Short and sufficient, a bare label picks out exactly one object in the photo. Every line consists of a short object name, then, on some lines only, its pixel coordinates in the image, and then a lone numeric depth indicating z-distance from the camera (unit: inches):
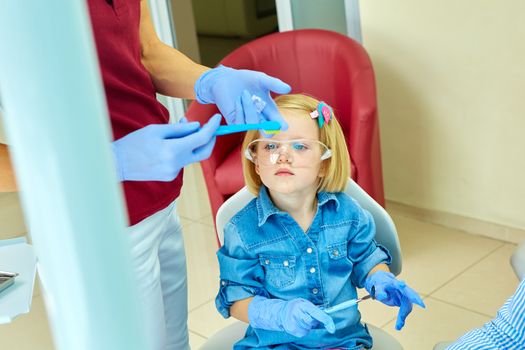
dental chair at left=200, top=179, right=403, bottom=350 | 68.7
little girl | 65.9
